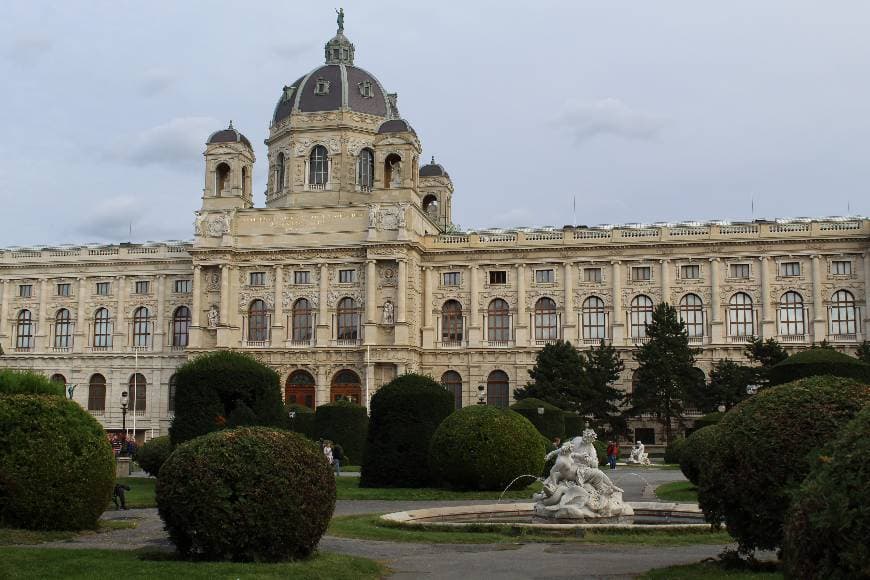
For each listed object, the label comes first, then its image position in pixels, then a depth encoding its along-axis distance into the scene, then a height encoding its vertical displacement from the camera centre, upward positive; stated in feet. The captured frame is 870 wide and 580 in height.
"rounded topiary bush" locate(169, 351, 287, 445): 96.17 +2.41
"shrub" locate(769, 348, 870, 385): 107.24 +5.44
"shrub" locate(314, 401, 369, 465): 150.82 -0.30
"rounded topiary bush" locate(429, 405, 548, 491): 95.14 -2.73
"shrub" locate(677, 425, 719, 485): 85.46 -3.15
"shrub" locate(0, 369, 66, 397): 64.34 +2.45
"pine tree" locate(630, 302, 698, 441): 186.29 +9.01
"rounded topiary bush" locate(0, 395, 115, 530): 59.31 -2.49
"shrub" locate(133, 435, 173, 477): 111.04 -3.45
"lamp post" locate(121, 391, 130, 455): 159.74 +2.37
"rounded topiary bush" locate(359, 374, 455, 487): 101.65 -1.51
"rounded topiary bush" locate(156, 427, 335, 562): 45.52 -3.35
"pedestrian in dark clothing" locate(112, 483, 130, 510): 79.66 -5.51
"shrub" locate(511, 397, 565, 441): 141.08 +0.38
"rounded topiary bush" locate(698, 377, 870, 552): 40.45 -1.23
